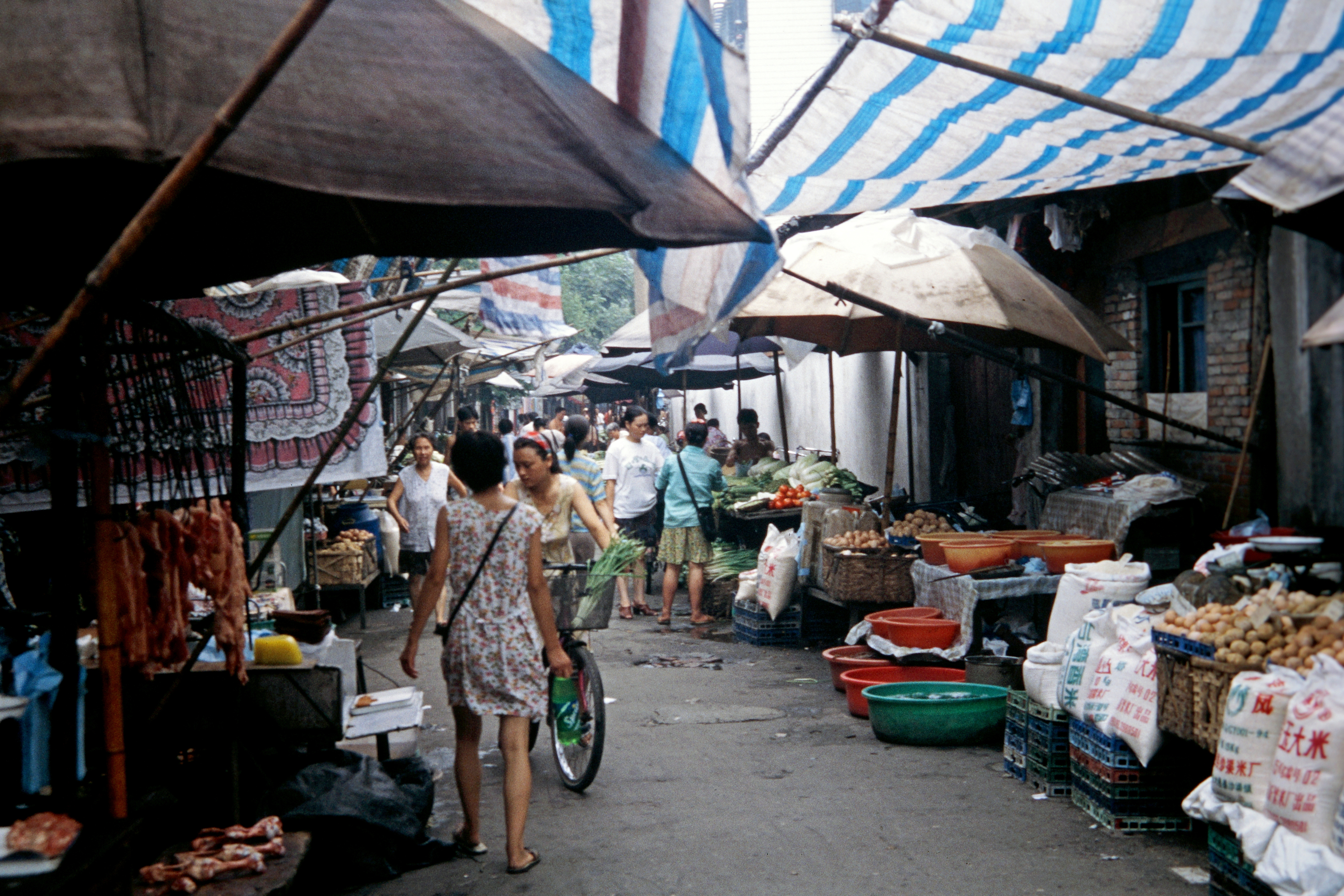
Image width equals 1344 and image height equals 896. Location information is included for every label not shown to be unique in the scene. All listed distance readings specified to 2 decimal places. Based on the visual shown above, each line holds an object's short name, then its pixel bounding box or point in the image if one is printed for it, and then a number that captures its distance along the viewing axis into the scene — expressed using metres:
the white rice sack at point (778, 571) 10.45
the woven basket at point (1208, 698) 4.58
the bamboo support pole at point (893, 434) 9.50
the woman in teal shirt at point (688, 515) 11.80
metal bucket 7.30
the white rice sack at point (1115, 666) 5.40
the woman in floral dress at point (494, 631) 5.25
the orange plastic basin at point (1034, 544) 8.11
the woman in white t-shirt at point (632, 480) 12.99
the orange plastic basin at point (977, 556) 8.17
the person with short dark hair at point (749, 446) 15.84
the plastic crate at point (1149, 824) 5.37
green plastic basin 7.03
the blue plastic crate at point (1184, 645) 4.63
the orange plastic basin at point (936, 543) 8.63
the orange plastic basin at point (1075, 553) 7.84
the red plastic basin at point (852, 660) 8.30
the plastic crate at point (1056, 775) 6.03
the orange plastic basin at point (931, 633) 8.10
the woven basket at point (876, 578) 9.30
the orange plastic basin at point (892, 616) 8.41
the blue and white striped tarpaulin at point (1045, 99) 4.36
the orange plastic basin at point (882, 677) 7.87
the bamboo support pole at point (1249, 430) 6.05
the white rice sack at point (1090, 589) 6.43
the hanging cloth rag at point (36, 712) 3.66
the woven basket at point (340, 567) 11.98
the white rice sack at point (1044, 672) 6.02
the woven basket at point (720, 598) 12.30
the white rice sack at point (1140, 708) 5.16
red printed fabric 6.29
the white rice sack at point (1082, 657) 5.66
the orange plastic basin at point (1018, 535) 8.26
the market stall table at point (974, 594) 7.76
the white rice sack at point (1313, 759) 3.89
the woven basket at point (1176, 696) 4.80
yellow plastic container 5.59
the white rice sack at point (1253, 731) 4.19
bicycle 6.26
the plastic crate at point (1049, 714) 5.96
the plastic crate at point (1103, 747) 5.36
